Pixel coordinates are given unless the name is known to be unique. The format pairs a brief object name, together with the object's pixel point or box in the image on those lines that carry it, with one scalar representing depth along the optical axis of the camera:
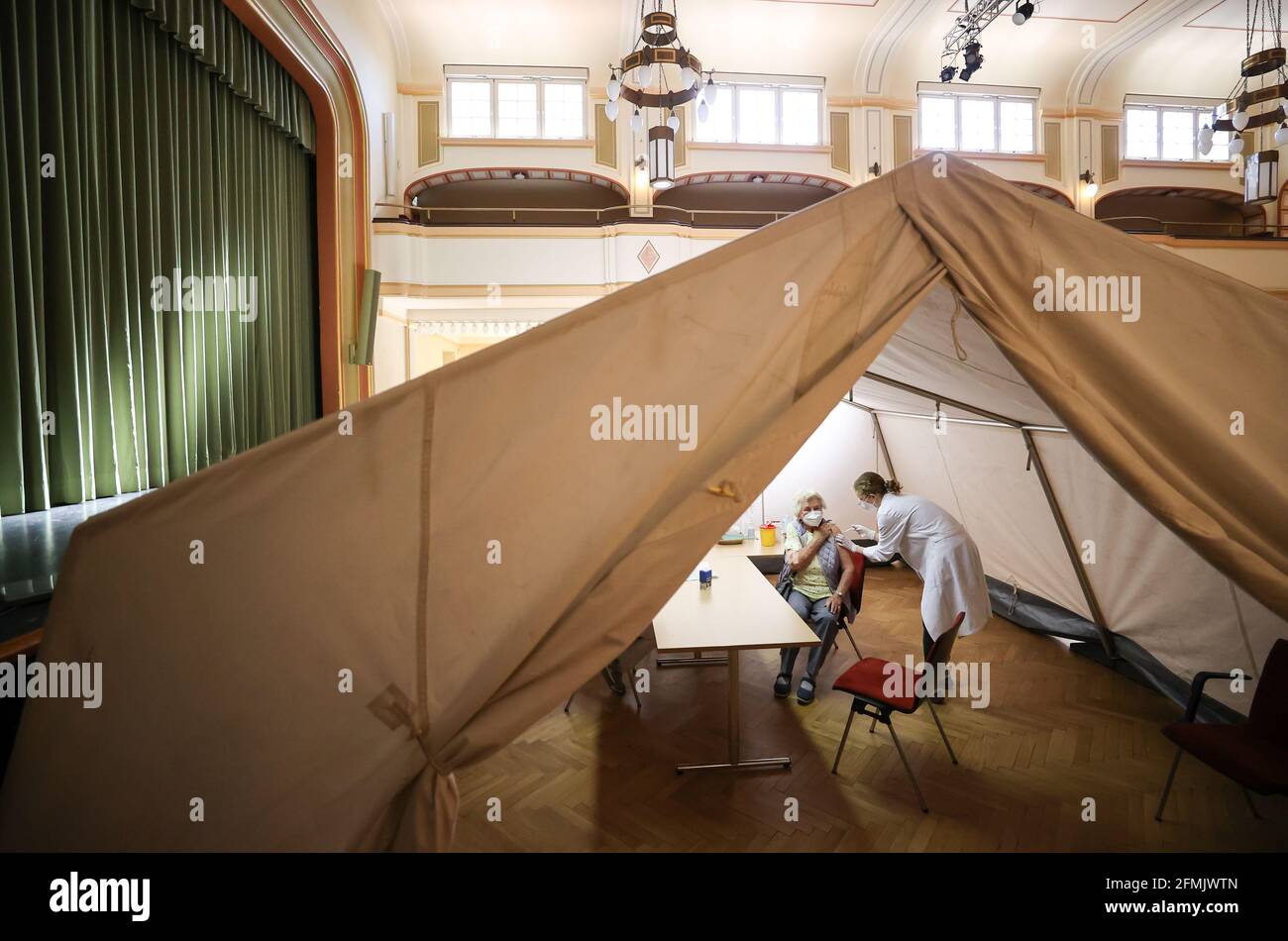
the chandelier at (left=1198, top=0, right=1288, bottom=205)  6.23
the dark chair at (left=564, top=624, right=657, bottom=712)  4.02
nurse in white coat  3.86
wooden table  3.10
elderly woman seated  4.26
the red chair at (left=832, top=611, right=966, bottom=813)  3.00
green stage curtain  3.01
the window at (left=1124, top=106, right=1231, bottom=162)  9.98
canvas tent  1.36
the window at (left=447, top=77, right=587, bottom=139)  8.79
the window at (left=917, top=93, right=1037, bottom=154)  9.51
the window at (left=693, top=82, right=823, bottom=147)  9.23
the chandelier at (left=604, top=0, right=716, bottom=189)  5.19
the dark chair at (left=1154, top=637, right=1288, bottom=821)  2.29
